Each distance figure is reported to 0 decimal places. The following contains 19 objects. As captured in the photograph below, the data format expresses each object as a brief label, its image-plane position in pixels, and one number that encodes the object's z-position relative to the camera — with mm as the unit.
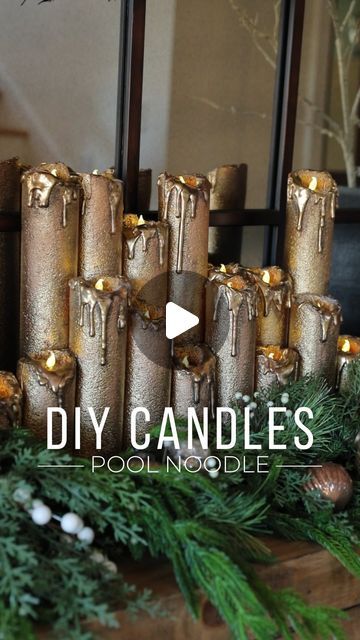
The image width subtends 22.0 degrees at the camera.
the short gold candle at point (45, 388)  901
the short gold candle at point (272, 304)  1050
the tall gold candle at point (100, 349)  907
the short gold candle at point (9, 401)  873
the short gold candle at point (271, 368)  1055
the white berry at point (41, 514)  758
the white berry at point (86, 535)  771
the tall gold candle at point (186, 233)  980
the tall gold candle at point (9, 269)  947
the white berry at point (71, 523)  767
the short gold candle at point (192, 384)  994
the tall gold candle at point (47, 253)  898
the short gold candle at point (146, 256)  960
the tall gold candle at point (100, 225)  923
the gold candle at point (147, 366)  949
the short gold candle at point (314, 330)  1071
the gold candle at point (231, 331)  997
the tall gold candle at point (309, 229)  1067
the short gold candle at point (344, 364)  1110
